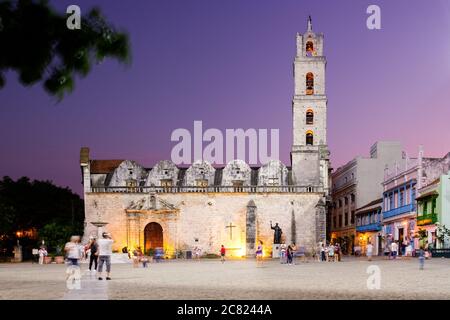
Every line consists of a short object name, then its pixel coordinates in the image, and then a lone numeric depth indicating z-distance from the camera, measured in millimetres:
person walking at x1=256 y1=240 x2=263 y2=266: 32147
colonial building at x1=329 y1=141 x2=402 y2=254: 62281
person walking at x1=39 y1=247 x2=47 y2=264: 39125
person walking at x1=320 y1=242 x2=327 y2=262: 38938
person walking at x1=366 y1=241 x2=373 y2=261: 35094
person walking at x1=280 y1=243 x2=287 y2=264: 33681
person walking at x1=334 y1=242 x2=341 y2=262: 37875
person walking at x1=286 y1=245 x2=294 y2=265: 33094
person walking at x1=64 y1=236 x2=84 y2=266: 16391
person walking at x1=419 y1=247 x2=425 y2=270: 23469
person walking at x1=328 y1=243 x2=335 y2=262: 37069
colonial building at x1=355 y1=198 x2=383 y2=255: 55562
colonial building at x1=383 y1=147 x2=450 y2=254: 45562
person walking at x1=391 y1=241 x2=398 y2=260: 38094
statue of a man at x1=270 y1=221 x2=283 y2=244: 48522
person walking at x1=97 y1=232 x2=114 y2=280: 18955
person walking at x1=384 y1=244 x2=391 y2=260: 47156
